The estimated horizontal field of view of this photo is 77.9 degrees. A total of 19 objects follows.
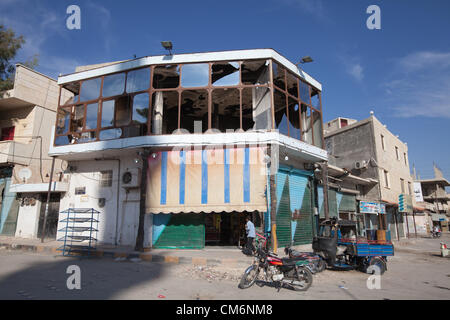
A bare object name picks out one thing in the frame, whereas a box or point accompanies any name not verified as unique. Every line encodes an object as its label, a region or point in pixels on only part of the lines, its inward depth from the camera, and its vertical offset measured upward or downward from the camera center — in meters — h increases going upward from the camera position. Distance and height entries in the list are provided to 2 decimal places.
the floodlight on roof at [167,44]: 12.63 +7.79
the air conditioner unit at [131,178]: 13.27 +1.92
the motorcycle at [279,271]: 6.49 -1.21
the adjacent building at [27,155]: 16.20 +3.97
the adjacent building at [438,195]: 43.09 +3.74
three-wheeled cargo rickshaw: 8.83 -1.01
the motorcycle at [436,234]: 28.97 -1.61
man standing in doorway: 11.11 -0.69
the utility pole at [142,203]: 11.62 +0.66
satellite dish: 17.22 +2.72
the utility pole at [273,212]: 11.42 +0.27
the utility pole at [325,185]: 14.65 +1.75
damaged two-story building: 12.02 +3.15
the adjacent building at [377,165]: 22.34 +4.42
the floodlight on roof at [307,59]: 13.89 +7.83
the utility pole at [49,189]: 13.89 +1.53
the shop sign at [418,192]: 32.98 +3.03
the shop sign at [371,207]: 20.27 +0.81
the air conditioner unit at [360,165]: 22.33 +4.26
